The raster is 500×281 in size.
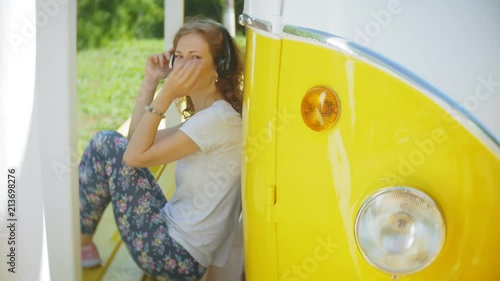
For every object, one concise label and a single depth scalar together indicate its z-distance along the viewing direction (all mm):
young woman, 2426
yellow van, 1723
